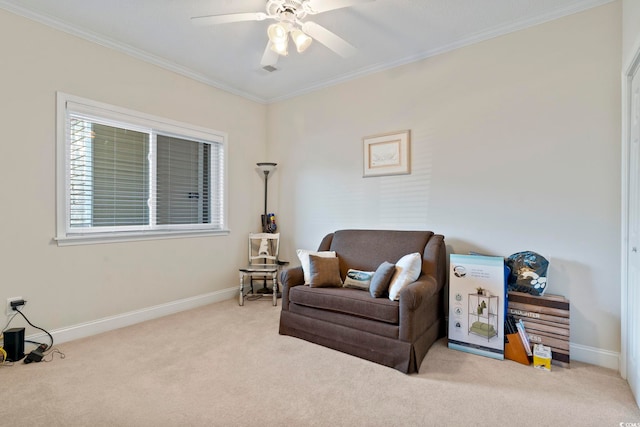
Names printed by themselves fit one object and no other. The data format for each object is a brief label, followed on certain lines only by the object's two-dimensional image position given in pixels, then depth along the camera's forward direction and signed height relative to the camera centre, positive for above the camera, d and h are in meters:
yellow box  2.19 -1.03
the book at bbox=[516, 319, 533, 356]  2.29 -0.92
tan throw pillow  2.82 -0.56
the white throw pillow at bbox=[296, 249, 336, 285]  2.91 -0.44
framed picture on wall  3.24 +0.66
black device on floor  2.26 -0.99
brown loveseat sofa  2.21 -0.76
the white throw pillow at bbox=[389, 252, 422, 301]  2.39 -0.48
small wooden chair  4.07 -0.57
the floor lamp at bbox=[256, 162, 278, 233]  4.25 +0.55
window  2.76 +0.38
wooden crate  2.24 -0.79
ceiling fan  2.13 +1.37
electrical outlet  2.41 -0.78
